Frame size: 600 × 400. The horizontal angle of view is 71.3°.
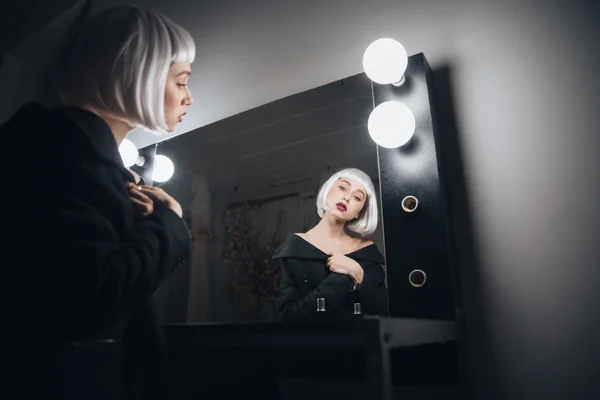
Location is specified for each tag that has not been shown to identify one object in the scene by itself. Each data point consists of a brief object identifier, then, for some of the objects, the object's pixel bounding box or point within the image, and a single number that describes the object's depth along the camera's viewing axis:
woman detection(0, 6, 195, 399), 0.77
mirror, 1.17
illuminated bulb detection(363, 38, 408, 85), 1.14
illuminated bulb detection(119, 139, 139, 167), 1.33
